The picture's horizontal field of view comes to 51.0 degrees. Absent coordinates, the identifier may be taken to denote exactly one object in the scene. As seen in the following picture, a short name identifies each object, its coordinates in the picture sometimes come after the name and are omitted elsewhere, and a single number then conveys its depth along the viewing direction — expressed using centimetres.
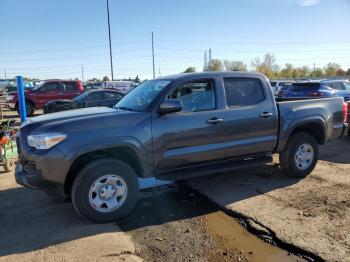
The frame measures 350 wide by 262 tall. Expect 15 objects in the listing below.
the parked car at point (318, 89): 1616
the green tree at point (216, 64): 7714
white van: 3100
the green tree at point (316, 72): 8462
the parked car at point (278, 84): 2663
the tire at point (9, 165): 722
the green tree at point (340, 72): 8194
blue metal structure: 996
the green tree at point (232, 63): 7869
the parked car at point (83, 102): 1484
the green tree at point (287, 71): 8838
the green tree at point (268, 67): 8989
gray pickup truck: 445
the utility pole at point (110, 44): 3484
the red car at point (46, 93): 1911
